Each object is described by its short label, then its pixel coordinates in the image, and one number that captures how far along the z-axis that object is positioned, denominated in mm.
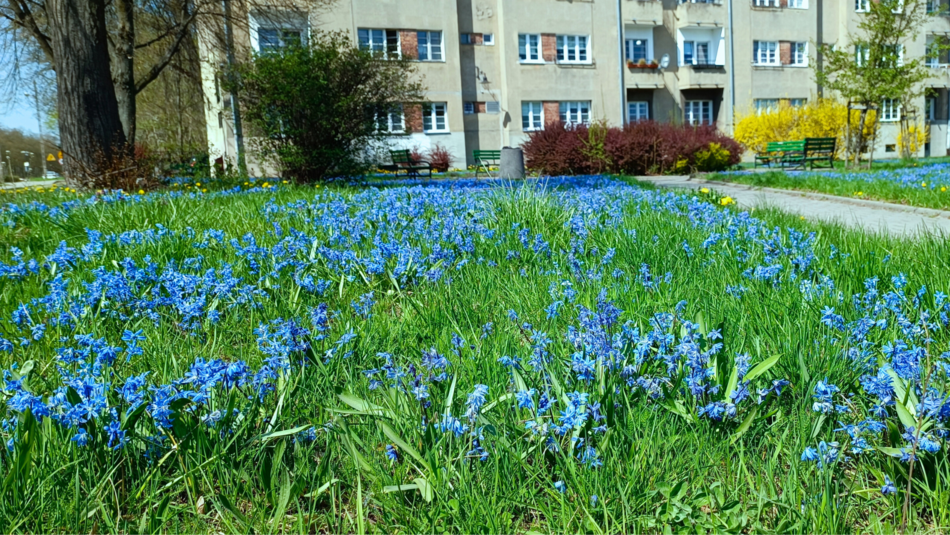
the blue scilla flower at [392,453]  1994
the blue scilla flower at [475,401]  1992
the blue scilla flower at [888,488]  1793
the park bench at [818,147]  23844
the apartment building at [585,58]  34000
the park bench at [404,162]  23950
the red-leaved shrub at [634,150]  22531
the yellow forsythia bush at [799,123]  34469
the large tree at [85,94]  10570
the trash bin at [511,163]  16422
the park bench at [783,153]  24544
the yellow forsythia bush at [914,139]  35000
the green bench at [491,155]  28662
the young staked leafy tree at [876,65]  20203
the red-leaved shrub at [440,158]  31545
